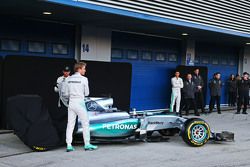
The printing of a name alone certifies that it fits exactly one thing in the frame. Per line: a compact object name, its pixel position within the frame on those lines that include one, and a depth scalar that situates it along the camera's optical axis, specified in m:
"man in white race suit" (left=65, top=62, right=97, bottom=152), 8.68
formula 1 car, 9.32
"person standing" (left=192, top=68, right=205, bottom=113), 17.14
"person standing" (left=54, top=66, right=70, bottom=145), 9.03
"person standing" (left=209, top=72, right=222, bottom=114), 17.42
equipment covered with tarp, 8.62
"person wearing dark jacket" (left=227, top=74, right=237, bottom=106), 20.98
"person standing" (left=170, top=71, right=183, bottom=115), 16.02
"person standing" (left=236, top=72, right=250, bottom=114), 17.33
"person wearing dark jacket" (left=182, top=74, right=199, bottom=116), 16.35
